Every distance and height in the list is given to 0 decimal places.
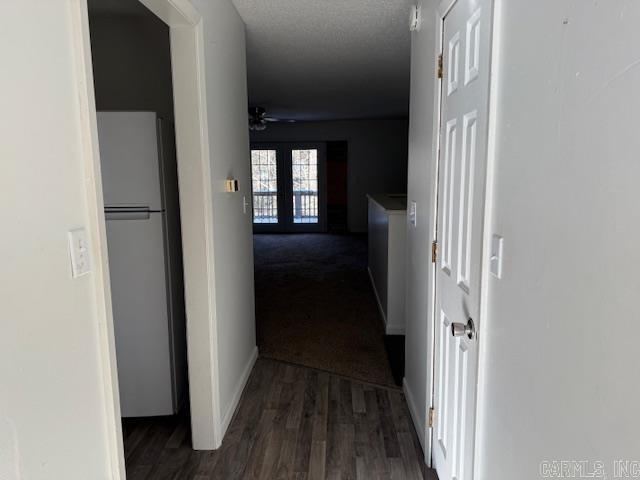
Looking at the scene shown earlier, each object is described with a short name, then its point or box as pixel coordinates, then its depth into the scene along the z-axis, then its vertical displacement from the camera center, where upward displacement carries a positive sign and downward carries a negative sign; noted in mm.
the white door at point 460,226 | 1325 -152
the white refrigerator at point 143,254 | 2266 -374
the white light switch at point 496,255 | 1153 -197
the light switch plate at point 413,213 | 2373 -157
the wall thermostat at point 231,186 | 2447 +7
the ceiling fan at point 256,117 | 6312 +1047
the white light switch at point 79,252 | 1007 -154
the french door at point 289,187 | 9508 -4
